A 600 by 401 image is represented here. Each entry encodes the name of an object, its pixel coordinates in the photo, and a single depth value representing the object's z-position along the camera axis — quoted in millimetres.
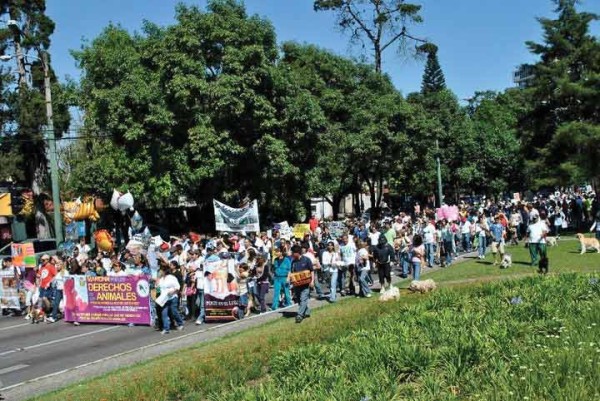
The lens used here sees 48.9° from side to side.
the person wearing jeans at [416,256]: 20406
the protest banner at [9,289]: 21422
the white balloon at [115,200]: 27464
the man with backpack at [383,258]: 18578
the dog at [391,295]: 16094
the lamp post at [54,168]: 28469
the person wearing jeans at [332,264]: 18406
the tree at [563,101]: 31859
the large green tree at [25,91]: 40531
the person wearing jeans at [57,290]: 18953
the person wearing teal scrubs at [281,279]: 18281
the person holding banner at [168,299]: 15539
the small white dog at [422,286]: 16859
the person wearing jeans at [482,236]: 25117
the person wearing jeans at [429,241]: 24359
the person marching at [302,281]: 15227
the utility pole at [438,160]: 45841
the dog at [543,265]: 18875
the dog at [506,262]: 21906
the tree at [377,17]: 49500
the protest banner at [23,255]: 21484
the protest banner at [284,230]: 26094
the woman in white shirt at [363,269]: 18688
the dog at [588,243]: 23922
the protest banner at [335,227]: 31702
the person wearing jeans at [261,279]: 17672
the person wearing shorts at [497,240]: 23219
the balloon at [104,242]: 25891
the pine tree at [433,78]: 90319
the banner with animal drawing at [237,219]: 23188
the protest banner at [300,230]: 26406
